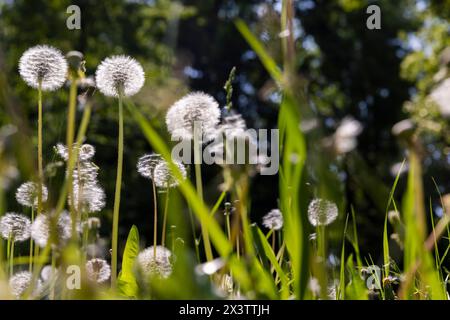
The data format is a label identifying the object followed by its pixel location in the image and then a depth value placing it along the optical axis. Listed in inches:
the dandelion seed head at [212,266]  29.3
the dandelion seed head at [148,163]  54.7
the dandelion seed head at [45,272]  60.7
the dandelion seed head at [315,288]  35.8
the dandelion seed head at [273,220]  63.1
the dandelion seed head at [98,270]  44.9
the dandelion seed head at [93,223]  54.2
